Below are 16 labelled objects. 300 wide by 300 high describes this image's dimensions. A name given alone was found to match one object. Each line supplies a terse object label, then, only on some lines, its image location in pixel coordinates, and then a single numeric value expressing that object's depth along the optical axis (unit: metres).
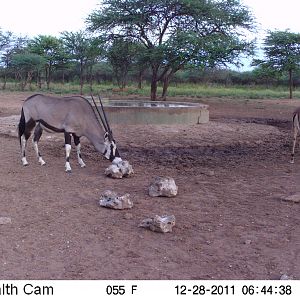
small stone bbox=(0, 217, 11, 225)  5.21
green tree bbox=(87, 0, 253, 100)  22.55
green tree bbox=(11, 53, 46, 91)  36.75
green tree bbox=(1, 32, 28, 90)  42.66
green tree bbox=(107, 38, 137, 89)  25.19
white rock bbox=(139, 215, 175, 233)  5.04
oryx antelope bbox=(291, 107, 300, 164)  9.36
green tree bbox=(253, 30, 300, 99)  34.22
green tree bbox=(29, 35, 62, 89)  39.94
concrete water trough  14.28
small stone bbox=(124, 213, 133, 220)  5.54
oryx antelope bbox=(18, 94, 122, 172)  8.18
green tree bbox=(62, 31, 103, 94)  37.94
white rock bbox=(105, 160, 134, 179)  7.60
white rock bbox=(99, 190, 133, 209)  5.87
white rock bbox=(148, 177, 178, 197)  6.46
